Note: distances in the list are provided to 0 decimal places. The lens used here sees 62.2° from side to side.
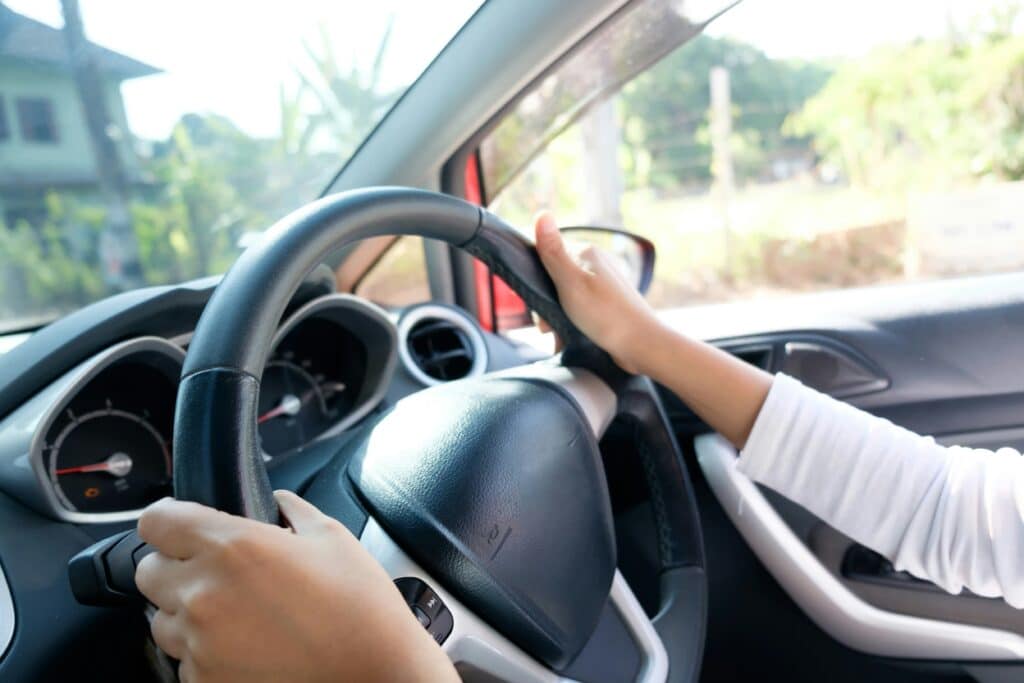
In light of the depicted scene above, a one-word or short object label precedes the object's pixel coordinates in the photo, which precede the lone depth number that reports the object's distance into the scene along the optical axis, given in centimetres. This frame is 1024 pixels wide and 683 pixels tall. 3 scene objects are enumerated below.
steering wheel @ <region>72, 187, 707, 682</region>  62
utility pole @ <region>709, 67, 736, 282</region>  426
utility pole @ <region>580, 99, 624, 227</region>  272
